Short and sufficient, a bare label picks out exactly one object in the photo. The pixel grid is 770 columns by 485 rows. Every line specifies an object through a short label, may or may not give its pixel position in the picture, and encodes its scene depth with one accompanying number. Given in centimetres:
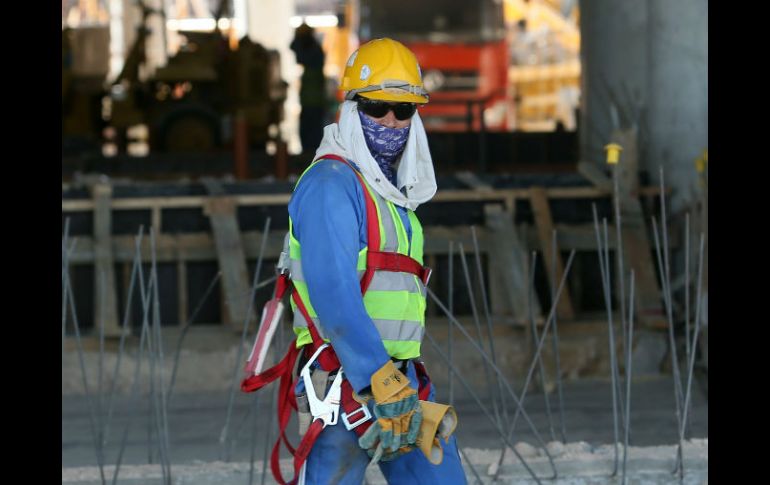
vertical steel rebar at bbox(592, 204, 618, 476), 1263
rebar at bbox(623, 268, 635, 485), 1242
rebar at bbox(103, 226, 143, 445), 1281
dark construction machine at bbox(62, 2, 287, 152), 3775
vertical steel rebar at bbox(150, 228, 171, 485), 1262
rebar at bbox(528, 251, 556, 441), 1344
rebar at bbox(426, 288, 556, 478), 1196
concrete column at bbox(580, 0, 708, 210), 2144
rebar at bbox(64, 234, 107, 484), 1252
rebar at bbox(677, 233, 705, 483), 1272
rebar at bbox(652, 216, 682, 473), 1291
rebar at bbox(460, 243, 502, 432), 1281
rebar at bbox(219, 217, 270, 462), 1280
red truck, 4959
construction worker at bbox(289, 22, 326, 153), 3387
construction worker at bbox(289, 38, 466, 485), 809
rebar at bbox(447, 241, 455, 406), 1285
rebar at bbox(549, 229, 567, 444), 1366
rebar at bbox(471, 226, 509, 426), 1287
